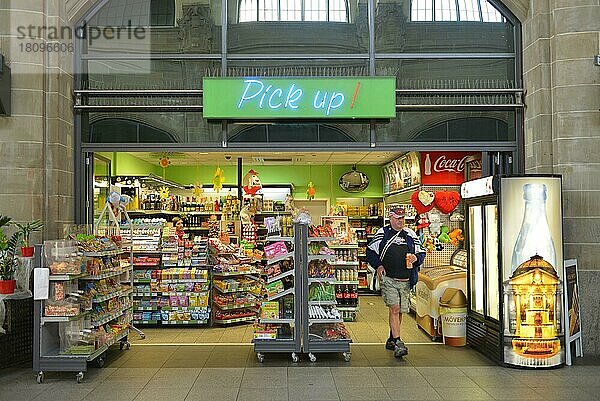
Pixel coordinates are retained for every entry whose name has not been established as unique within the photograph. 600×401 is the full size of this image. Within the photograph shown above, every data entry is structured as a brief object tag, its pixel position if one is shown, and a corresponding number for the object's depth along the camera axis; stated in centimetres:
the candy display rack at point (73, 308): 743
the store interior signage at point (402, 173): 1359
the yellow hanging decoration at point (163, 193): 1472
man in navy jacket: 874
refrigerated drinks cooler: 786
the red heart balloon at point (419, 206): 1187
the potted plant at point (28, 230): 796
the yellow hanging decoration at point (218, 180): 1516
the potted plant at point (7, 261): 771
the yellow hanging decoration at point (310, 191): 1673
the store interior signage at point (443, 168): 1291
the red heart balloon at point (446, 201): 1173
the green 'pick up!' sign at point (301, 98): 922
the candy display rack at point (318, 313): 823
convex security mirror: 1725
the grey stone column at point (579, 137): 863
